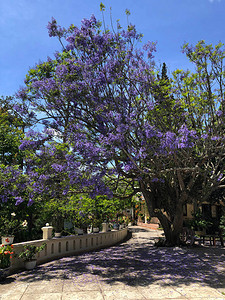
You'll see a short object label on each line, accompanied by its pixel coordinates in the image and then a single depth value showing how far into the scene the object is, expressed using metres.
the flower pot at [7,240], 8.31
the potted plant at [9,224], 12.07
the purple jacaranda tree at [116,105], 9.11
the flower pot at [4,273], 7.36
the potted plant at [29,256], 8.66
